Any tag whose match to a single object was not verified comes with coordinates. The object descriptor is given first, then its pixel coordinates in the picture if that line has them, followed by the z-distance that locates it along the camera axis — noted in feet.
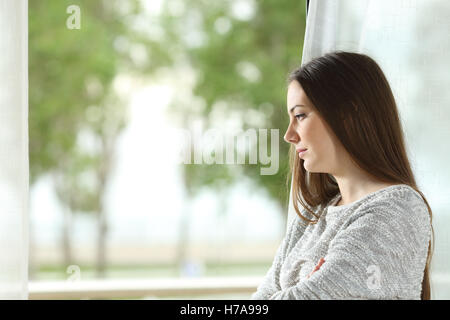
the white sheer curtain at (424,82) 9.16
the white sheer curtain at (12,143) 8.96
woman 8.15
